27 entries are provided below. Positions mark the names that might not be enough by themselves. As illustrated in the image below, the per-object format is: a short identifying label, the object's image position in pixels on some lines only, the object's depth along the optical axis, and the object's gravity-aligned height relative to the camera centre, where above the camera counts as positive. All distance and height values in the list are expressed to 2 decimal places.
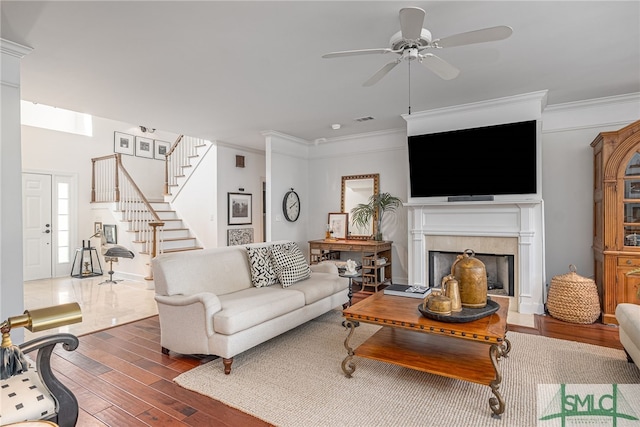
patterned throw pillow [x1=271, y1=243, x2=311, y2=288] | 3.62 -0.53
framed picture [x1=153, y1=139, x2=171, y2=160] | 8.66 +1.69
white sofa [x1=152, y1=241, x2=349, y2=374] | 2.72 -0.73
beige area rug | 2.09 -1.19
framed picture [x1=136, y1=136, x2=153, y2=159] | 8.35 +1.67
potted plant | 5.56 +0.11
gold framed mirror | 5.80 +0.39
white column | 2.65 +0.20
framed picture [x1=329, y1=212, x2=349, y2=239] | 5.98 -0.16
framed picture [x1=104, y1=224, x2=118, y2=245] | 6.98 -0.36
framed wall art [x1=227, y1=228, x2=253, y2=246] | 6.60 -0.39
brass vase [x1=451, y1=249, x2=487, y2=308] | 2.47 -0.48
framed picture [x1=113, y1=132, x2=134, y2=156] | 7.91 +1.68
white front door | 6.54 -0.19
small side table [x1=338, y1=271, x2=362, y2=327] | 4.00 -0.69
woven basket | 3.72 -0.91
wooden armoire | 3.63 -0.01
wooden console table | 5.23 -0.62
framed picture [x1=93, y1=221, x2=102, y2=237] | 7.19 -0.27
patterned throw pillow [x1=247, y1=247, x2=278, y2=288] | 3.62 -0.56
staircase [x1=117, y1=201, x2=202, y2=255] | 6.43 -0.34
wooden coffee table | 2.12 -0.97
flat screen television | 4.02 +0.67
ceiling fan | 1.94 +1.08
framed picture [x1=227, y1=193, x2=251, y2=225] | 6.59 +0.15
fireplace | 4.34 -0.71
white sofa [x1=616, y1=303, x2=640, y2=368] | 2.36 -0.80
